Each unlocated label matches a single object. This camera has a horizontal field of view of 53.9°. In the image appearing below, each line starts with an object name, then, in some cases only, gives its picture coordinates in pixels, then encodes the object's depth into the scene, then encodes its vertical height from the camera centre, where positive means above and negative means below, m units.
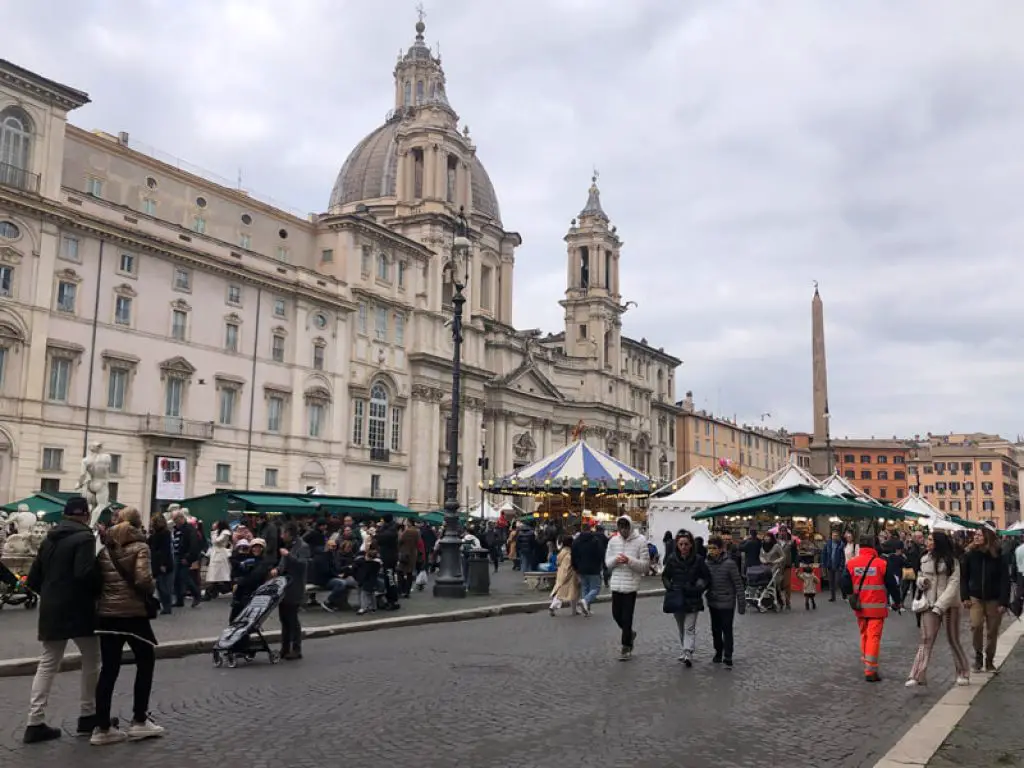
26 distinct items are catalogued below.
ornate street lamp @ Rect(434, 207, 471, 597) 20.73 -0.13
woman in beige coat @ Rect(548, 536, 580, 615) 18.73 -1.14
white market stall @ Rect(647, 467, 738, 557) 32.91 +0.79
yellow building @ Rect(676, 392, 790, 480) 96.62 +8.92
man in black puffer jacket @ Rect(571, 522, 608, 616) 18.61 -0.63
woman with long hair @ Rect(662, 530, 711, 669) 11.56 -0.68
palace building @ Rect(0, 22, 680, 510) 36.44 +9.11
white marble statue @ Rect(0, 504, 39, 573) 17.84 -0.57
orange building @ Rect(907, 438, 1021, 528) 131.75 +7.02
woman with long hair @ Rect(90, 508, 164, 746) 7.38 -0.73
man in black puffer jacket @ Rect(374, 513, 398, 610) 17.94 -0.59
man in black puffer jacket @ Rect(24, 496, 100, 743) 7.29 -0.58
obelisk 35.94 +4.97
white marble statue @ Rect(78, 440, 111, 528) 19.59 +0.80
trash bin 21.81 -1.05
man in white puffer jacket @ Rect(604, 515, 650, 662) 12.20 -0.66
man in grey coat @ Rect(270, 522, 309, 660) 11.76 -0.91
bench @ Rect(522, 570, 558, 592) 24.10 -1.30
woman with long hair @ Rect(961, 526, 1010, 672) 11.02 -0.54
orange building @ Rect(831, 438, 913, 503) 137.75 +9.05
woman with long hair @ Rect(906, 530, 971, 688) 10.34 -0.72
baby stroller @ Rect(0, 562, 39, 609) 16.50 -1.24
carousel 31.86 +1.46
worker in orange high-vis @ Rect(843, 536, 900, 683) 10.65 -0.67
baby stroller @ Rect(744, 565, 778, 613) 19.89 -1.17
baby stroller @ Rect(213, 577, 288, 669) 11.17 -1.19
